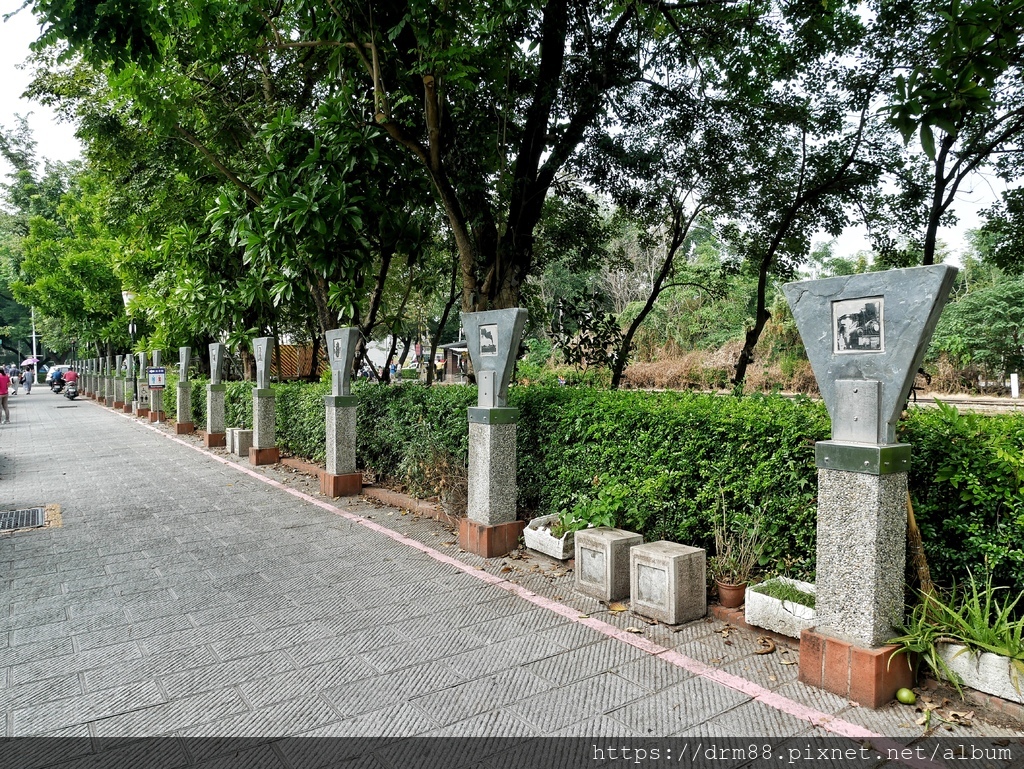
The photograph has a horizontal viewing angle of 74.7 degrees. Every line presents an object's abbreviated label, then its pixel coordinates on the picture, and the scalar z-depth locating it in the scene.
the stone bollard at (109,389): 29.11
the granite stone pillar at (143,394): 21.88
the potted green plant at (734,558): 4.39
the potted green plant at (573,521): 5.19
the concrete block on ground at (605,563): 4.75
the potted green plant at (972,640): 3.12
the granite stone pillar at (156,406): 19.86
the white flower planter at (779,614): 3.82
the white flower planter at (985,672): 3.10
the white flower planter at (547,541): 5.57
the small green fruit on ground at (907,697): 3.22
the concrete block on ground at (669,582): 4.29
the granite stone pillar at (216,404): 13.61
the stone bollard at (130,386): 24.28
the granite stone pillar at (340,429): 8.60
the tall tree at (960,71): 3.46
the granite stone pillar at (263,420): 11.21
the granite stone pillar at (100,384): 31.85
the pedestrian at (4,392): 19.34
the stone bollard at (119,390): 26.73
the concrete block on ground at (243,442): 12.48
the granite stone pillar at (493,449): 5.91
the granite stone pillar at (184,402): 16.30
